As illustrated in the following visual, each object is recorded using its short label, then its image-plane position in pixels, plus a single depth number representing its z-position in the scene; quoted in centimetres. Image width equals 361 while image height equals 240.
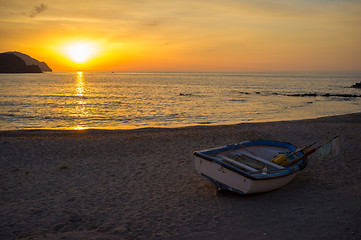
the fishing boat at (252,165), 771
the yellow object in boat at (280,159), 938
